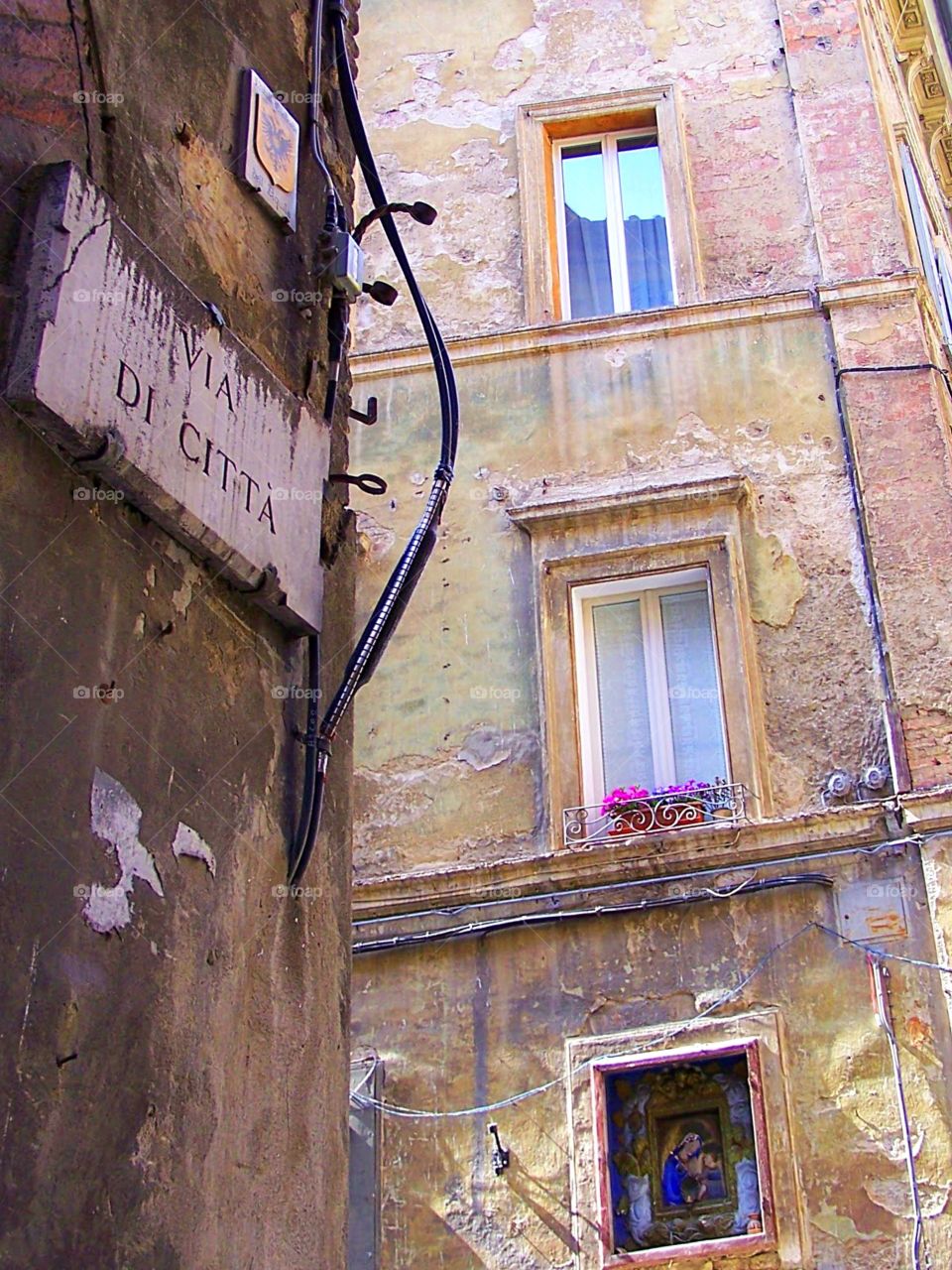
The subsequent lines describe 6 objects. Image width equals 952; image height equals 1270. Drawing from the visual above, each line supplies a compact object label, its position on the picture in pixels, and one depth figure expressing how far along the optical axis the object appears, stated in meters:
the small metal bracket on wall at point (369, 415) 4.78
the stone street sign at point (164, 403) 3.47
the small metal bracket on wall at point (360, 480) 4.66
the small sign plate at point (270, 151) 4.61
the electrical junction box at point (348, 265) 4.81
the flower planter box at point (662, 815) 9.81
